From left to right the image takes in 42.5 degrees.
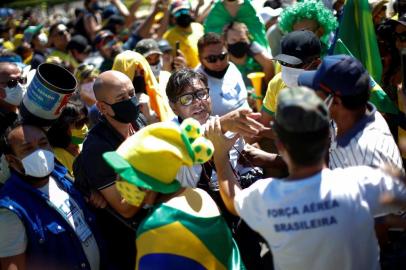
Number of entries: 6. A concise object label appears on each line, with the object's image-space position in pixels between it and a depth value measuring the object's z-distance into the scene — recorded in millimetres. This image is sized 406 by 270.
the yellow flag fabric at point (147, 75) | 4717
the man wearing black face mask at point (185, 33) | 6770
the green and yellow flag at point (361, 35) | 4023
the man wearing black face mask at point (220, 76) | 4709
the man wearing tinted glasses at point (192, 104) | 3094
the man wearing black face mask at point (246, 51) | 5656
